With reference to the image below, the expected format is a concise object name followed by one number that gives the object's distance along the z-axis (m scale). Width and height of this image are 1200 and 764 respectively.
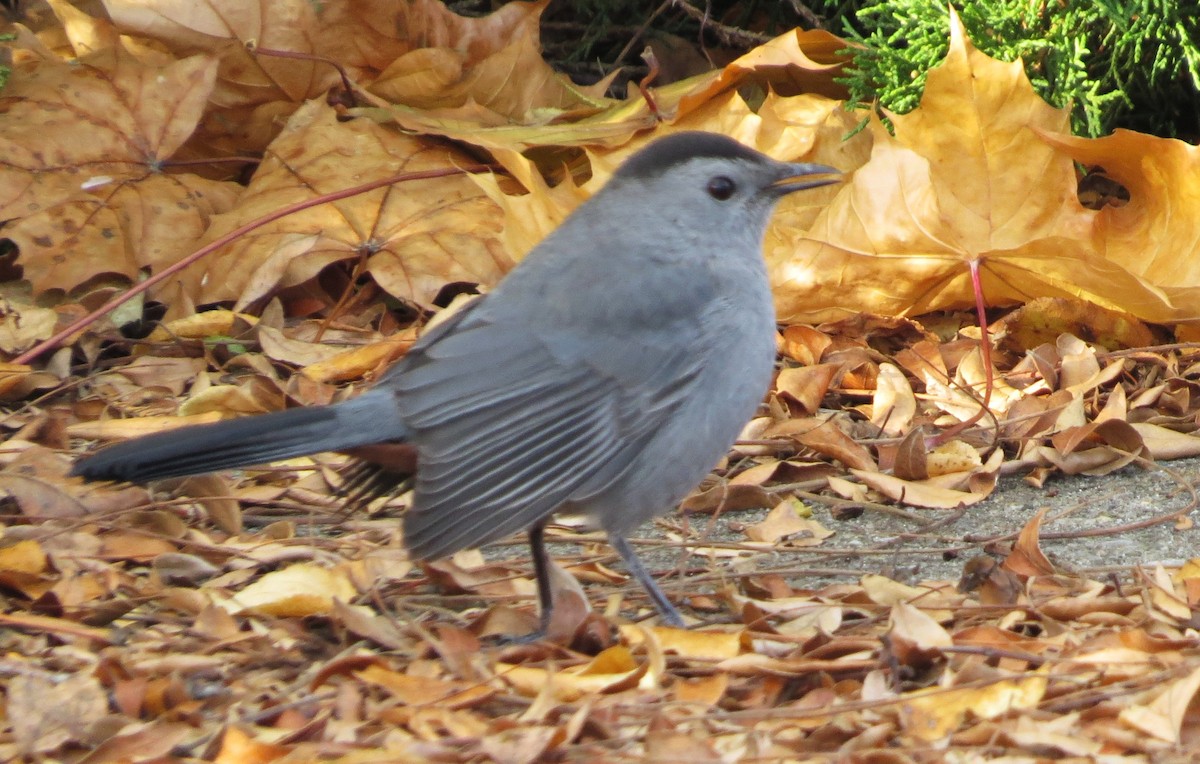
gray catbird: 6.51
